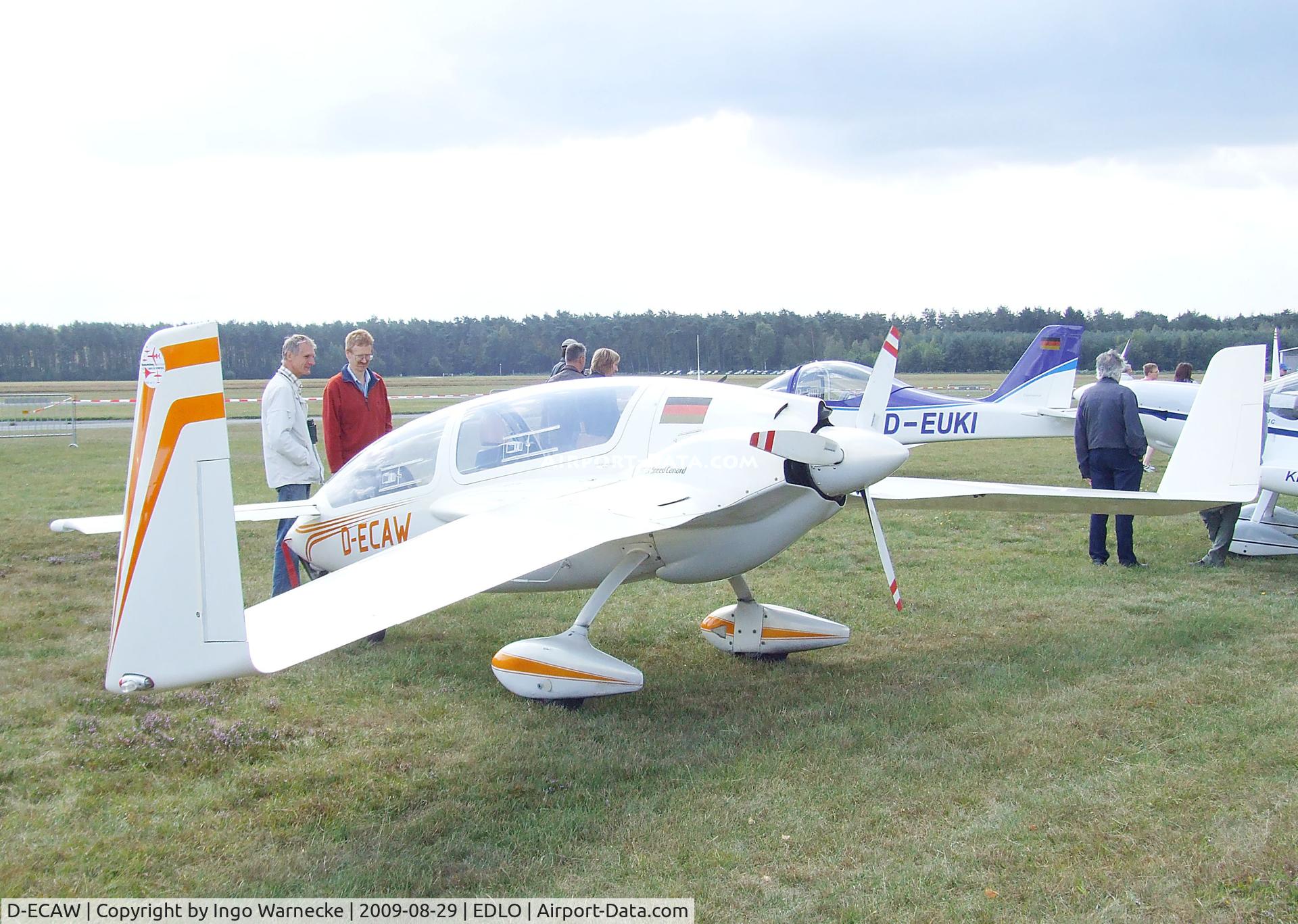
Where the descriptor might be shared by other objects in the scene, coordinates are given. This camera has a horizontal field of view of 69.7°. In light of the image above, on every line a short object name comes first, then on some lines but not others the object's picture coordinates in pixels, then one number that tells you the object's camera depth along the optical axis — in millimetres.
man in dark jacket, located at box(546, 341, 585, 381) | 8546
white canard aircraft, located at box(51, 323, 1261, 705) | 3209
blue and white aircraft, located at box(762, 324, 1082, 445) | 16250
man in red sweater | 7426
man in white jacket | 6930
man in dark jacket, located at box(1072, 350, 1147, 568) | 9188
